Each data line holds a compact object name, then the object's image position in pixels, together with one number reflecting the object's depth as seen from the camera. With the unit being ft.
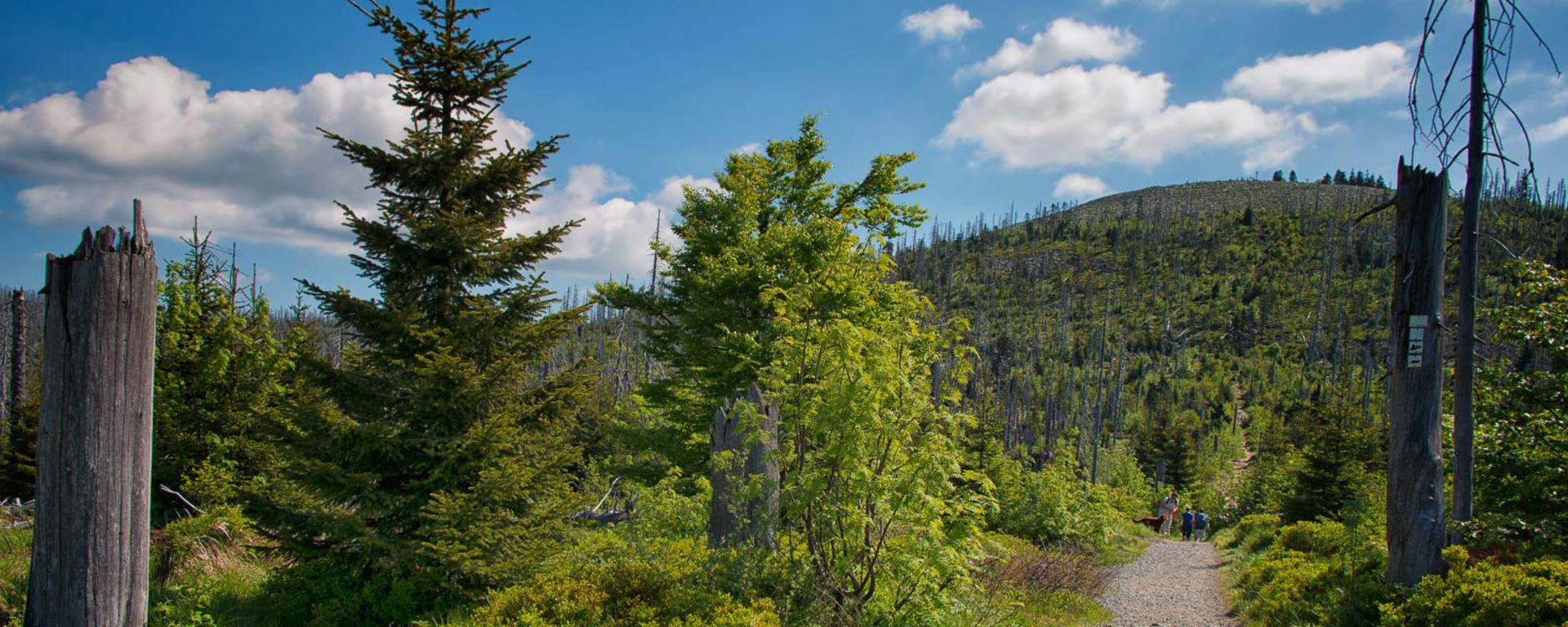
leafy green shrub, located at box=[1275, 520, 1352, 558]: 38.70
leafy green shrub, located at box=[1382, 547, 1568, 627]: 16.51
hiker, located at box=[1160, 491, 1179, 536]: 91.20
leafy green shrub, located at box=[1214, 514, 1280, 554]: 56.39
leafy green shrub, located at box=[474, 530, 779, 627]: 15.69
